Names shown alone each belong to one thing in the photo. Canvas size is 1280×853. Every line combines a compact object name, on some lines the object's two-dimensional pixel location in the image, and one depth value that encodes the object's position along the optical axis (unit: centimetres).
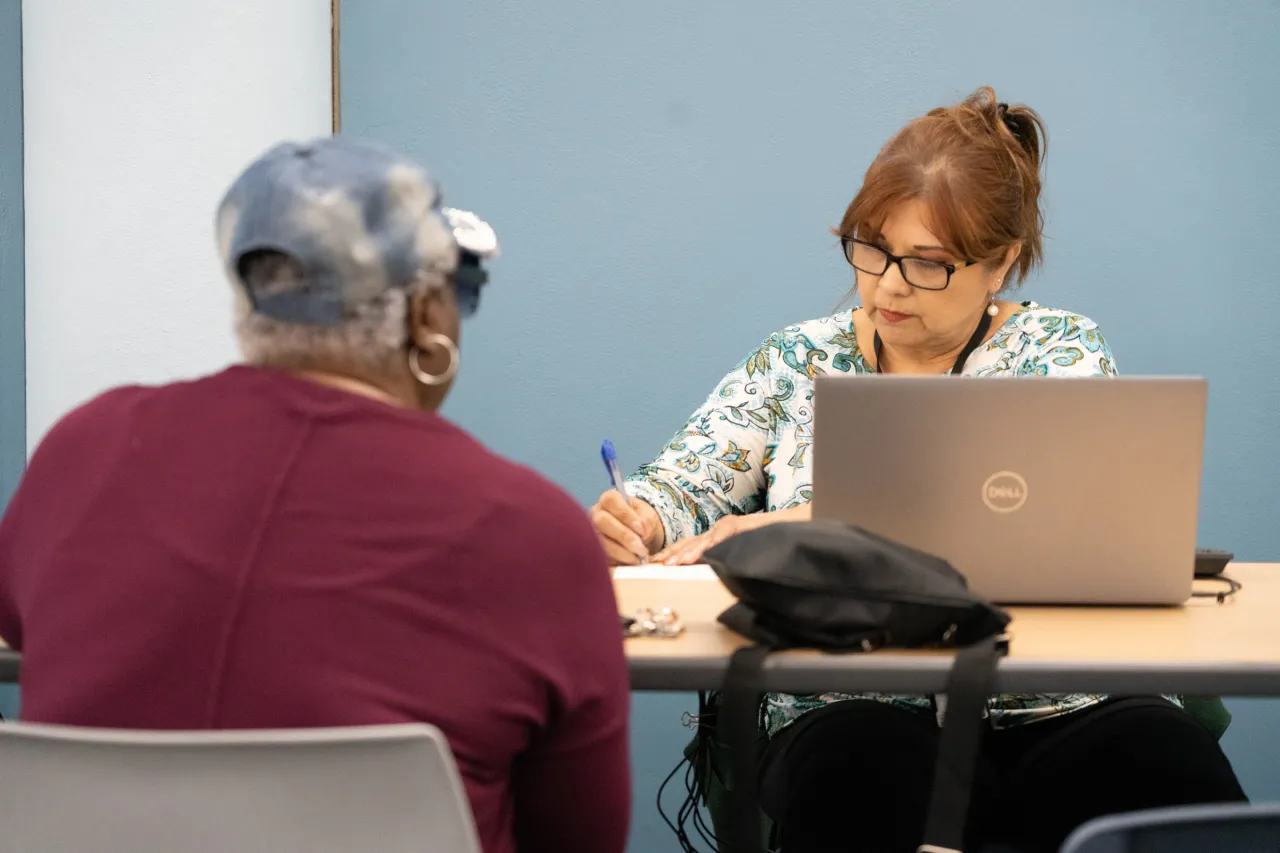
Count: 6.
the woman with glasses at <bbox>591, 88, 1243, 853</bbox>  379
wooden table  347
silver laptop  359
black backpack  345
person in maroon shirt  320
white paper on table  386
